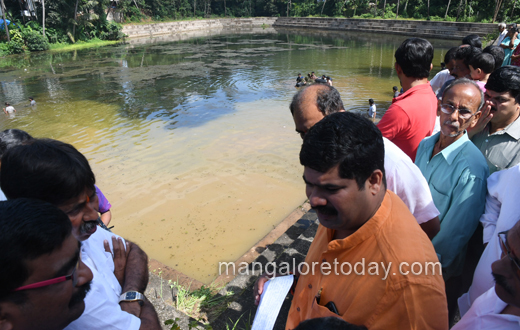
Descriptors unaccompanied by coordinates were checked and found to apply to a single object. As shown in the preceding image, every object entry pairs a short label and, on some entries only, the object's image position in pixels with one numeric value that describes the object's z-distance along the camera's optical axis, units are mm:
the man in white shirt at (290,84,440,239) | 1785
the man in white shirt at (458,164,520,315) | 1696
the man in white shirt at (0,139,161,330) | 1378
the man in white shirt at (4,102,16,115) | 10938
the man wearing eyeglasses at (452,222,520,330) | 1140
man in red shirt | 2688
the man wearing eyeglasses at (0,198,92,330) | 1014
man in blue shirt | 1995
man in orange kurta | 1085
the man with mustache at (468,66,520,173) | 2287
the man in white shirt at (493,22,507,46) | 6945
